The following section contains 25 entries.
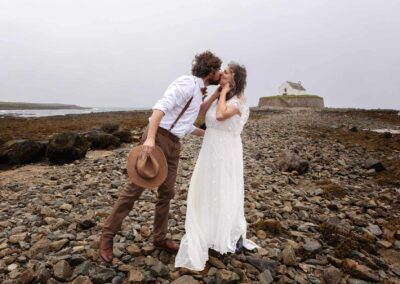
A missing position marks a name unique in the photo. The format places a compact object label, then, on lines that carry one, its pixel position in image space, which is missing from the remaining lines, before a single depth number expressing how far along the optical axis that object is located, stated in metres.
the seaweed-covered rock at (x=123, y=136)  16.67
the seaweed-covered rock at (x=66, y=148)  11.30
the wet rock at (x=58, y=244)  4.71
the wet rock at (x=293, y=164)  10.77
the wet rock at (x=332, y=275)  4.39
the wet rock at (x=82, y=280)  3.84
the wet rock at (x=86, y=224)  5.53
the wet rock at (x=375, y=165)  11.66
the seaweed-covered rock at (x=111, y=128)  17.91
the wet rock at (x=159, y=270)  4.20
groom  4.16
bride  4.54
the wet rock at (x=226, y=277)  4.12
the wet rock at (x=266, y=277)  4.25
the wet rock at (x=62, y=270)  3.95
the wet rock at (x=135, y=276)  4.00
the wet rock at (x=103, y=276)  3.95
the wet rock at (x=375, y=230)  6.16
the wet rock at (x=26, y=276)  3.84
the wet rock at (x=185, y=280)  3.99
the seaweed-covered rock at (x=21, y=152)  11.31
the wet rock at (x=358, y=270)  4.53
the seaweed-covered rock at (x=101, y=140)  14.57
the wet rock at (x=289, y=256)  4.82
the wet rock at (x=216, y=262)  4.49
